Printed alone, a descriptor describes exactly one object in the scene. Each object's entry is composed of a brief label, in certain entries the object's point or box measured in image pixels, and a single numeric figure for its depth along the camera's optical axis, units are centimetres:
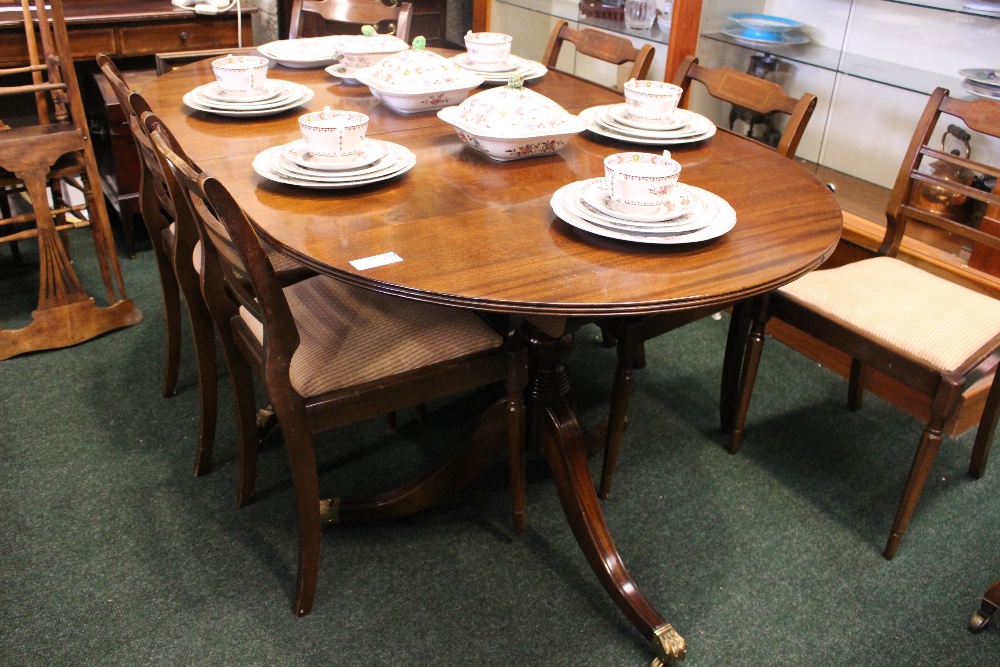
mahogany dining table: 119
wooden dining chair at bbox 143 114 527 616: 135
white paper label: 123
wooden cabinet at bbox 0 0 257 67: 267
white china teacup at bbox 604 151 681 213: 129
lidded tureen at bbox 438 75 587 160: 158
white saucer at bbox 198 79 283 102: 189
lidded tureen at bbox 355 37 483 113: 186
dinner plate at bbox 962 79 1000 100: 214
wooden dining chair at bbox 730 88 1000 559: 163
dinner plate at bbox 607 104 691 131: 178
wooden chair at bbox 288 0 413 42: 256
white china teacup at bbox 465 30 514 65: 214
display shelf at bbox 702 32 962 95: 232
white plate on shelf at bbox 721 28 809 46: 258
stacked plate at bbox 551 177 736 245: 130
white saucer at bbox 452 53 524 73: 215
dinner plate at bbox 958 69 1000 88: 215
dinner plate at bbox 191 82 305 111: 186
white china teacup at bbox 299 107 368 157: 145
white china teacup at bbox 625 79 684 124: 175
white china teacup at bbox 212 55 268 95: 187
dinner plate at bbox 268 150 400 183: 147
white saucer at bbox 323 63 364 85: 212
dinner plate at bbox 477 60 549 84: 210
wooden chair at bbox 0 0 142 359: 219
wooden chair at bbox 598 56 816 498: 174
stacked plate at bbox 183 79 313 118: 185
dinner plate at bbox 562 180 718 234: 131
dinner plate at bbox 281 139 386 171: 149
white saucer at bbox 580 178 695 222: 133
